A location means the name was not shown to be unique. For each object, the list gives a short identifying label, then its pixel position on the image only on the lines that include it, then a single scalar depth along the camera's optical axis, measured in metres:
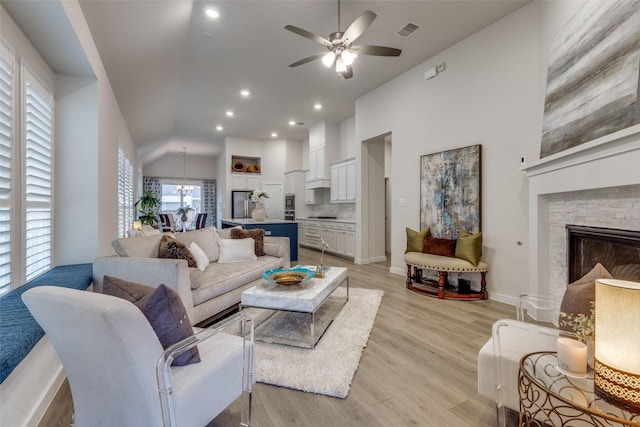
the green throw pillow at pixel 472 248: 3.51
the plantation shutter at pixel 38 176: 2.02
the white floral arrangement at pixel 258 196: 5.86
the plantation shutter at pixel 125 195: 4.77
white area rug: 1.82
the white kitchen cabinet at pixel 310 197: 7.97
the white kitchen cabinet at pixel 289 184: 8.52
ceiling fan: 2.77
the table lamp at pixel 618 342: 0.93
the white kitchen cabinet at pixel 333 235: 6.16
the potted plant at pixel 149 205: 6.73
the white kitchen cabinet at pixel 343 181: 6.34
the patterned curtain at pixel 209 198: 11.76
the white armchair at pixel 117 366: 0.98
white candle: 1.14
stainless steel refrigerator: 8.89
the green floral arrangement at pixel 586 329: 1.12
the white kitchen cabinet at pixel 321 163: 7.27
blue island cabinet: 5.50
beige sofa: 2.26
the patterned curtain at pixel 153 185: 10.92
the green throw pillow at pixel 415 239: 4.16
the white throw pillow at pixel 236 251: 3.54
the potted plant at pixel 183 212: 10.85
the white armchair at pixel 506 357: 1.40
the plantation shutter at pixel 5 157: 1.69
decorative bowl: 2.48
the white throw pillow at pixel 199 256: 3.03
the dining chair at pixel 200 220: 9.08
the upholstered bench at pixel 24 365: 1.23
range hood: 7.25
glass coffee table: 2.24
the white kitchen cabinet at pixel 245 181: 8.86
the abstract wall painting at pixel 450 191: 3.70
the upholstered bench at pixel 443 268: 3.50
